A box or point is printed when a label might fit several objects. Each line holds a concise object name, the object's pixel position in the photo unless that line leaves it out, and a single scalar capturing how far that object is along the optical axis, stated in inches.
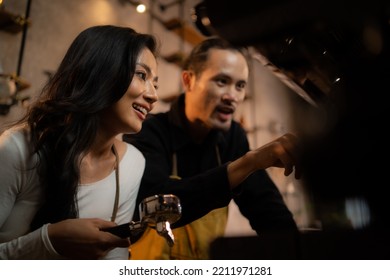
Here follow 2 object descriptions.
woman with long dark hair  21.4
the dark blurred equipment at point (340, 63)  18.3
